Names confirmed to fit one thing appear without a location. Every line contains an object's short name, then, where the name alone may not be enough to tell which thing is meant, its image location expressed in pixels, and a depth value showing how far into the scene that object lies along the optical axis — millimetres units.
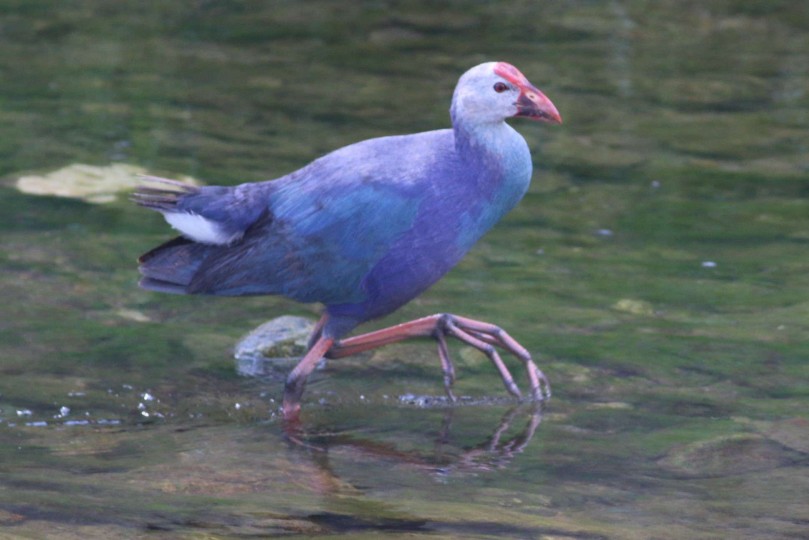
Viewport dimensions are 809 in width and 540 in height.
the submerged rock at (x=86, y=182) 14562
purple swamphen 9180
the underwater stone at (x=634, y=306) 11609
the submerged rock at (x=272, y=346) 10852
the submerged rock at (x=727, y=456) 8625
